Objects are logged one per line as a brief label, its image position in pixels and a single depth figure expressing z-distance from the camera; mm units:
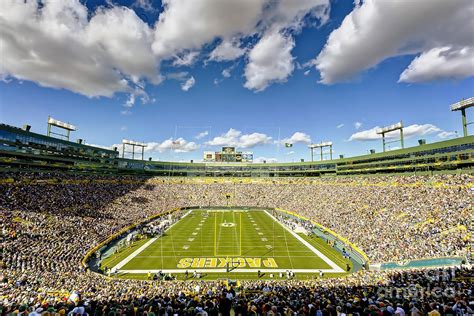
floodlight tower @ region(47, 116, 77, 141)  54009
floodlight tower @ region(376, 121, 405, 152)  56094
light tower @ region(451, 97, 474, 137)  37219
